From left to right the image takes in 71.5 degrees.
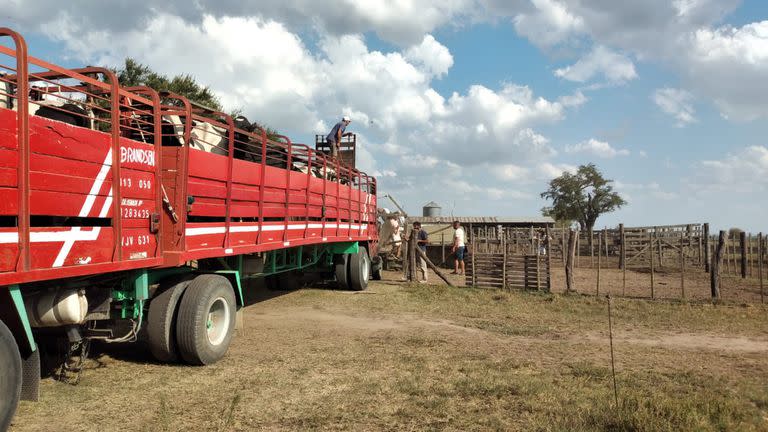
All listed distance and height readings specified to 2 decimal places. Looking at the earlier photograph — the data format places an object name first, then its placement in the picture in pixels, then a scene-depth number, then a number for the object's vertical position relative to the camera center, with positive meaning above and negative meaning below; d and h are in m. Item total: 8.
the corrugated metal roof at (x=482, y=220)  30.77 +0.66
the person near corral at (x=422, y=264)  15.80 -1.01
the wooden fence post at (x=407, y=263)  15.96 -0.98
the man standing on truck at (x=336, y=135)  13.44 +2.44
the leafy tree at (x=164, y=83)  19.56 +5.82
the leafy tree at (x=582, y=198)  63.84 +3.74
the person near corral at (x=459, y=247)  18.33 -0.58
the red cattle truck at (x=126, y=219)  3.73 +0.12
